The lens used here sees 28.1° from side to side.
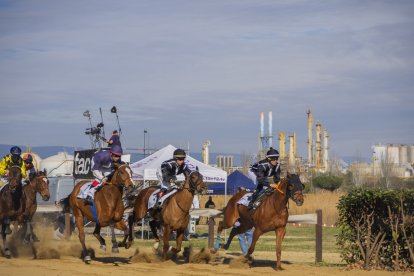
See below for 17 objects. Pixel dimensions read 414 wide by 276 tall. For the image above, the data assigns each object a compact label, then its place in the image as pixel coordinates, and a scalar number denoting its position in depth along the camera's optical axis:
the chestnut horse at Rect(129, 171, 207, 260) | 19.20
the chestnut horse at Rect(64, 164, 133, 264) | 19.38
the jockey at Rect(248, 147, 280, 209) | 19.69
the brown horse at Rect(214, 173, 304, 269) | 18.39
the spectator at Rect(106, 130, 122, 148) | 24.55
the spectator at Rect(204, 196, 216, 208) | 36.73
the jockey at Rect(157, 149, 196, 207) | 20.12
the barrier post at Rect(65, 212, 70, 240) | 27.61
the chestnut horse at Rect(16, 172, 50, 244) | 23.25
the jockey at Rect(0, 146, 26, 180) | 23.02
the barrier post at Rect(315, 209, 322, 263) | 20.80
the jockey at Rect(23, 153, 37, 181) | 24.44
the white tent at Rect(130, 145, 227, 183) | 32.19
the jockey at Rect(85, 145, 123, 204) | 20.34
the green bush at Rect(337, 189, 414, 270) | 17.92
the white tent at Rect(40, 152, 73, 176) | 51.47
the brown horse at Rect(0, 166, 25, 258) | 22.12
